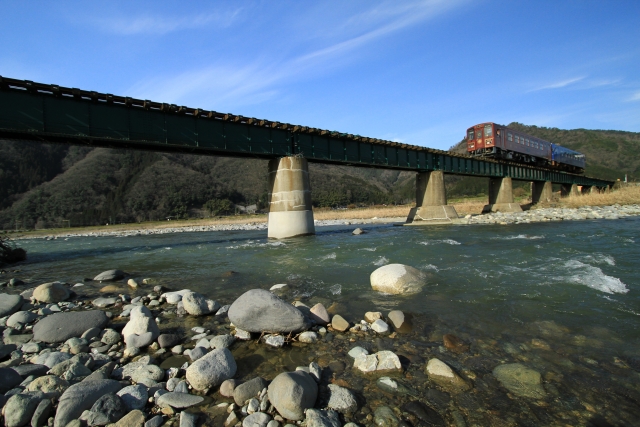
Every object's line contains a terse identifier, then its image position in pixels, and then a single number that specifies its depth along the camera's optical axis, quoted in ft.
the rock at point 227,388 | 11.88
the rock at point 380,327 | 17.13
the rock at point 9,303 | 22.07
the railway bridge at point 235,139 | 54.65
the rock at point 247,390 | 11.38
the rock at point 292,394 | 10.37
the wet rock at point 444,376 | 12.14
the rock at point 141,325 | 16.92
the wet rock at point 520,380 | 11.69
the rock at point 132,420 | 10.04
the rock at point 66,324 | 17.46
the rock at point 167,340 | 16.10
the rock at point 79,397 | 10.11
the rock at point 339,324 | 17.58
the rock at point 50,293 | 25.66
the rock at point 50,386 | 11.37
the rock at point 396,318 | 17.97
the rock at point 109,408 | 10.28
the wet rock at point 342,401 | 10.85
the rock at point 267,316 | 17.04
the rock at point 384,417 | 10.19
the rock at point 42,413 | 10.02
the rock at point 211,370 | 12.34
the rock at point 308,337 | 16.32
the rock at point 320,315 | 18.45
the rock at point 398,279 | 24.62
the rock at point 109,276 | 35.21
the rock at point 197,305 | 20.97
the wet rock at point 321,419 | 9.81
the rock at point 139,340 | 16.10
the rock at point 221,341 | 15.85
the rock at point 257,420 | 10.10
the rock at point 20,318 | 19.75
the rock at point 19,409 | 9.89
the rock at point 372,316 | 18.60
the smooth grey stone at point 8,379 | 11.75
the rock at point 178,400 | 11.14
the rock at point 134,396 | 11.09
